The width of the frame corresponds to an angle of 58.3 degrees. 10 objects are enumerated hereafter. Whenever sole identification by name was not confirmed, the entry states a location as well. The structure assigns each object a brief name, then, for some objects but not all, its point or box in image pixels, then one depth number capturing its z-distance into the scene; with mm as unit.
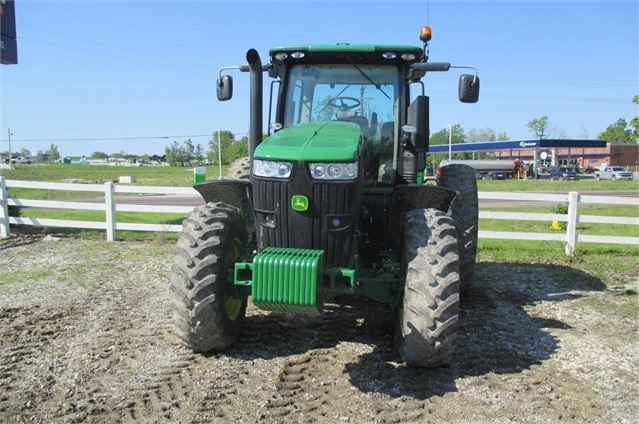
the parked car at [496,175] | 54375
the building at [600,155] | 79000
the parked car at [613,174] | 53969
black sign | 13297
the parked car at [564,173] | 53156
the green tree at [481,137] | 105000
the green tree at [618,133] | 89312
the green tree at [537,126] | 93438
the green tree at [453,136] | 98250
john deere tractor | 4172
